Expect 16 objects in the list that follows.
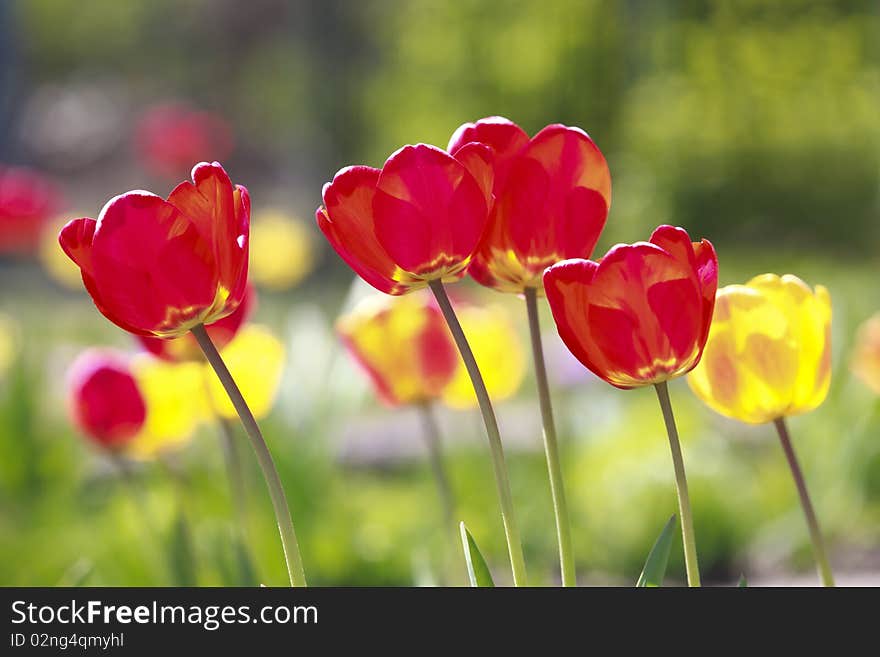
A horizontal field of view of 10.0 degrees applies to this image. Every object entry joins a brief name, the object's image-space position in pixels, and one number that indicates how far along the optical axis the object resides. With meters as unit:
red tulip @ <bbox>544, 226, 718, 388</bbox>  1.70
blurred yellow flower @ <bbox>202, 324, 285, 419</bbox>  2.09
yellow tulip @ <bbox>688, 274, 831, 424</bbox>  1.78
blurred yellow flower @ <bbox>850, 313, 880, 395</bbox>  2.44
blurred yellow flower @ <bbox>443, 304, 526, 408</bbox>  2.29
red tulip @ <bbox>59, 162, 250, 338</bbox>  1.70
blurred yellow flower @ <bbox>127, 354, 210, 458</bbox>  2.26
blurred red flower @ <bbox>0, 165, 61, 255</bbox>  4.17
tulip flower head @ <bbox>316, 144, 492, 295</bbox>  1.70
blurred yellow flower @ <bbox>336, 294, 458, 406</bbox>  2.05
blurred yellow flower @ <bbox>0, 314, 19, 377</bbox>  4.26
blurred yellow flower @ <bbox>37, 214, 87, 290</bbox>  4.70
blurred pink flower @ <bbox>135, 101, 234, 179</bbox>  7.10
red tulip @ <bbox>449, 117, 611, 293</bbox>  1.74
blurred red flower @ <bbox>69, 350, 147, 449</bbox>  2.08
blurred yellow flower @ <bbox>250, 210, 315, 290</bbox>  5.19
